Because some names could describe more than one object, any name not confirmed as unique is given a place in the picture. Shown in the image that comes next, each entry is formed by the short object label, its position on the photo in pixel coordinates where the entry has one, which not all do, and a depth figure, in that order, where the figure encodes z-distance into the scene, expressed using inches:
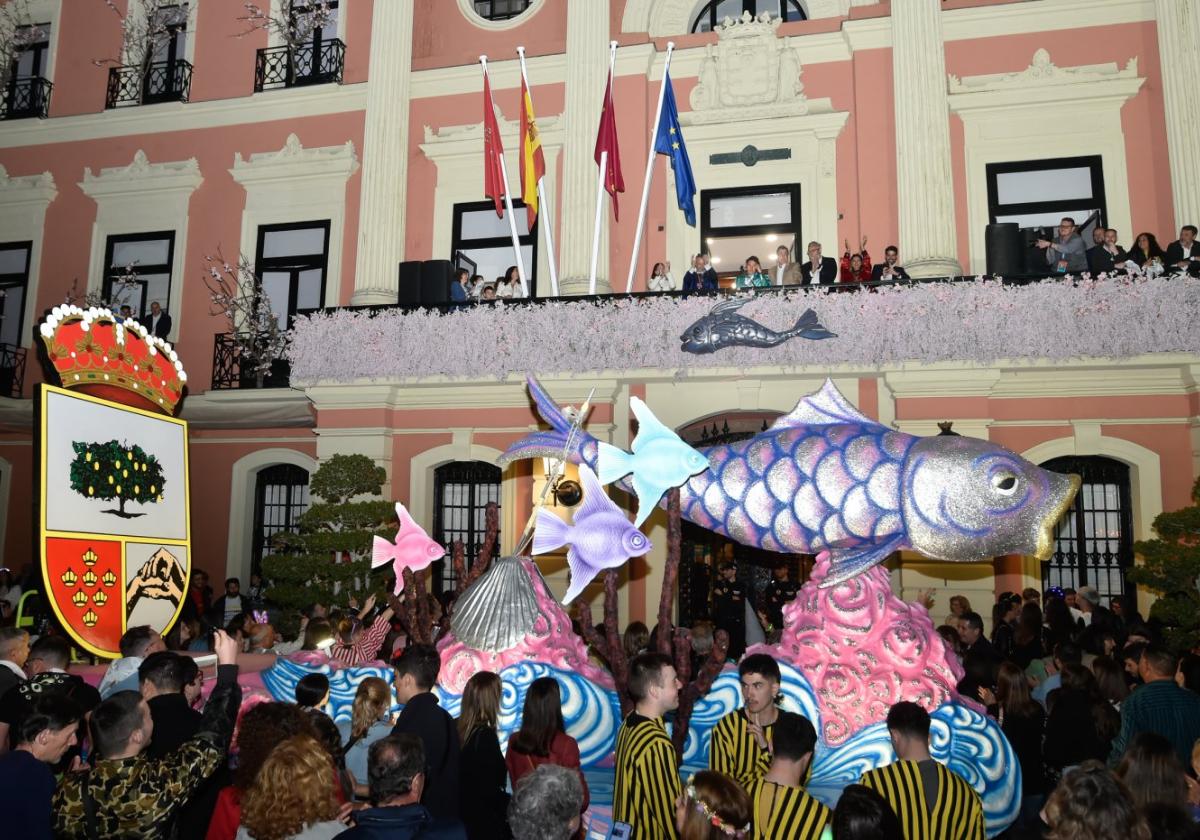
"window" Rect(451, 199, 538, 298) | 642.2
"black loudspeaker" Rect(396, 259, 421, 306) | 571.8
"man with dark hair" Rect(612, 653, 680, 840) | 157.8
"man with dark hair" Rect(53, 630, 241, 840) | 136.9
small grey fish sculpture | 495.8
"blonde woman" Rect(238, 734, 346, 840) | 132.5
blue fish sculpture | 244.7
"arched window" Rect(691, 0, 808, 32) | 626.8
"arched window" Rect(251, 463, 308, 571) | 670.5
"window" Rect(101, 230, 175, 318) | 705.6
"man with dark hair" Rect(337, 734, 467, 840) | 131.0
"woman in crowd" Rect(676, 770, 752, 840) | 124.7
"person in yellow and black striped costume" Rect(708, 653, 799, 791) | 179.0
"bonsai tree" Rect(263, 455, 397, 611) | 501.0
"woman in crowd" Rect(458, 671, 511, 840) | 169.3
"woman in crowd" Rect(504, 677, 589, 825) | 177.3
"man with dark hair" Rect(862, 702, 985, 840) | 147.4
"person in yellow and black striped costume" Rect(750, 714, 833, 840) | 137.2
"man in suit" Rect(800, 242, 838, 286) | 517.3
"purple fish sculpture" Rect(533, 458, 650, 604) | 243.3
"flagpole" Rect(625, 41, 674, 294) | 530.0
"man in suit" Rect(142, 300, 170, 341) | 664.5
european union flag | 533.0
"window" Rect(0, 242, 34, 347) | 732.0
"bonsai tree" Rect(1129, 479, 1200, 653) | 388.5
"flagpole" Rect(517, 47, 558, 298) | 556.7
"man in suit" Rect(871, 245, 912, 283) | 503.5
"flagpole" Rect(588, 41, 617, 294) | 538.0
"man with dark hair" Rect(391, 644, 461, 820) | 176.9
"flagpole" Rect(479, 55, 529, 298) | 545.6
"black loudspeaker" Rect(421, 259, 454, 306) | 564.1
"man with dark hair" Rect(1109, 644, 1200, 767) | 216.5
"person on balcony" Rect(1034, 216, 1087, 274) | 499.5
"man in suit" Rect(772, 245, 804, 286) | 523.8
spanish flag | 546.0
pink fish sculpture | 308.5
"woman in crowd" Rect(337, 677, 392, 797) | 192.4
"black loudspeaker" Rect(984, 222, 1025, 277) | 496.7
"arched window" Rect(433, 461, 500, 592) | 604.7
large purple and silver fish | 256.2
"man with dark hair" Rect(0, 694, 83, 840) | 137.4
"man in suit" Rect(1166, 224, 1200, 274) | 469.1
